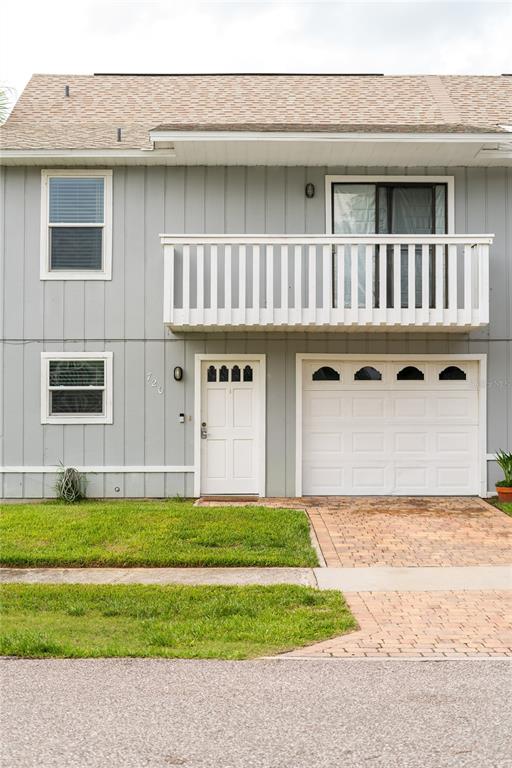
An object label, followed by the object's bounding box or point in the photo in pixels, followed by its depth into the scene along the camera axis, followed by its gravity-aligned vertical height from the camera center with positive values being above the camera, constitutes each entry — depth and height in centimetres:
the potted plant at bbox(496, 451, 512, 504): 1346 -135
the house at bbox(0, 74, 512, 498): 1397 +88
